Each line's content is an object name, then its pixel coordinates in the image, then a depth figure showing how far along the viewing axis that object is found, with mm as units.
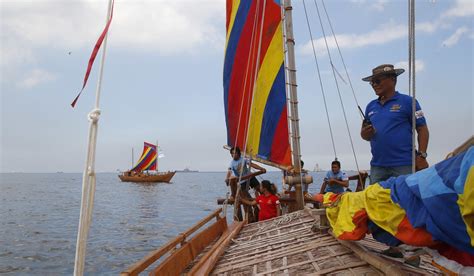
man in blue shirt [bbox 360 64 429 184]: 3965
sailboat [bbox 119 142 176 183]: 60188
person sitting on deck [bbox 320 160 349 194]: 8711
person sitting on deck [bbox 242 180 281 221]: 7155
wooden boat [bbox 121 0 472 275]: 3113
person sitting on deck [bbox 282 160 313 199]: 7507
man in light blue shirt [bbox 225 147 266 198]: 8234
